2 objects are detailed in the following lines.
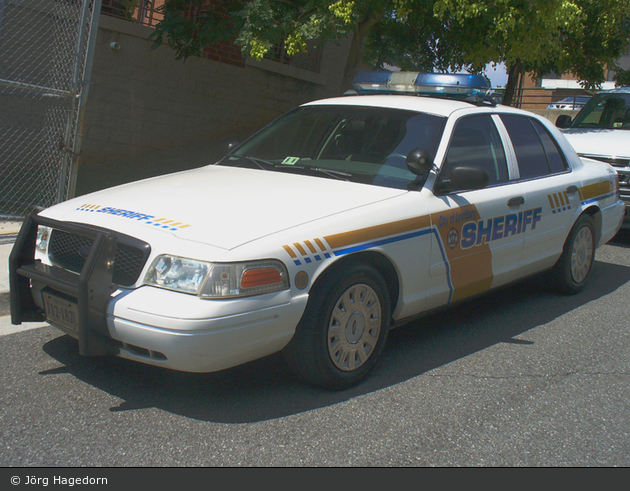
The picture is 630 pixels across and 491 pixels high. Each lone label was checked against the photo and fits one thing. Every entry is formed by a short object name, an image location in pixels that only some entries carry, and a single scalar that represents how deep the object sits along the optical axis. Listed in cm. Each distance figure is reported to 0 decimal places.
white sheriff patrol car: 329
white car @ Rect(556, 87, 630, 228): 867
